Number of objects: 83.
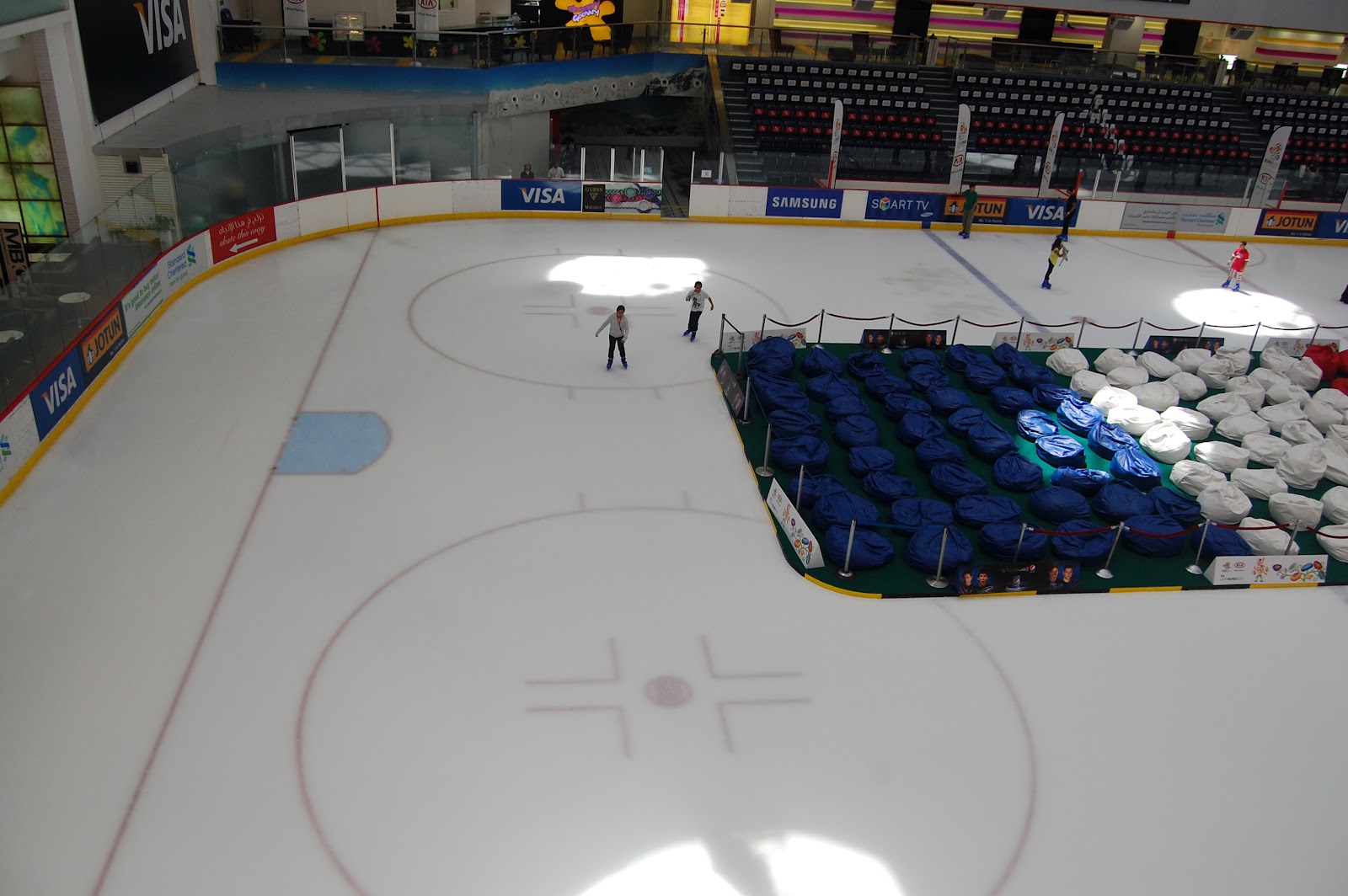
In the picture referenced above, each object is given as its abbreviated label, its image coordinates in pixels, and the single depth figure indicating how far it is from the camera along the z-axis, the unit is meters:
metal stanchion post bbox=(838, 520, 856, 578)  12.41
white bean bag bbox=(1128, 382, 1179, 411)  16.88
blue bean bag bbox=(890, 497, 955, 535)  13.30
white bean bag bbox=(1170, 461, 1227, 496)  14.59
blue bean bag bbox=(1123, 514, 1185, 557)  13.41
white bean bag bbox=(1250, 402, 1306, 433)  16.53
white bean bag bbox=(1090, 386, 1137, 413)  16.64
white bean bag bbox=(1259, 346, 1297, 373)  18.45
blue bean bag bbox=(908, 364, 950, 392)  17.06
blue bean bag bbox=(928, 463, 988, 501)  14.00
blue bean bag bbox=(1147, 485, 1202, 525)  13.91
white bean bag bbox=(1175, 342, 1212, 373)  18.39
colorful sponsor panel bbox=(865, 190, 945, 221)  27.30
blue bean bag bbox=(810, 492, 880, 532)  13.02
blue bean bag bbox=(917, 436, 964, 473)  14.73
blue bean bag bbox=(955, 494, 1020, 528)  13.47
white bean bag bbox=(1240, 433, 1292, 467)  15.61
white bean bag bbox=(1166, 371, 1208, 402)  17.50
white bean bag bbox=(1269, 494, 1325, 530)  14.07
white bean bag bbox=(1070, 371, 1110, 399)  17.30
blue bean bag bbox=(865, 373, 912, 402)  16.73
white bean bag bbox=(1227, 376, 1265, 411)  17.22
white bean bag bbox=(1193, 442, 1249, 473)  15.39
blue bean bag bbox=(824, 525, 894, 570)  12.48
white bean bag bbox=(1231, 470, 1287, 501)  14.62
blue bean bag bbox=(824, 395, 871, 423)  15.76
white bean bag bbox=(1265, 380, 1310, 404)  17.39
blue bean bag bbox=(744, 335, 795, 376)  16.89
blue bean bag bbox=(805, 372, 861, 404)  16.34
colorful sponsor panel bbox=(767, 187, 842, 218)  26.92
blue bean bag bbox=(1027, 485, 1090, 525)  13.76
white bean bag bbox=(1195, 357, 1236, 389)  18.05
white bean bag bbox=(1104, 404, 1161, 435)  16.22
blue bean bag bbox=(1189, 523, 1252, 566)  13.27
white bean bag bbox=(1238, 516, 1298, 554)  13.48
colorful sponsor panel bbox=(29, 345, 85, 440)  13.59
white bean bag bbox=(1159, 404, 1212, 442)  16.19
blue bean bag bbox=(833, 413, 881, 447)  15.10
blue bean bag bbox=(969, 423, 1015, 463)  15.09
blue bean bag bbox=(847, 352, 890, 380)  17.44
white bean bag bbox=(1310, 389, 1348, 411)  17.29
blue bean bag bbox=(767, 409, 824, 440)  14.99
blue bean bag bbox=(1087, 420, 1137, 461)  15.62
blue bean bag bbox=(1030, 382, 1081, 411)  16.94
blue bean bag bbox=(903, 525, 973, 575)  12.52
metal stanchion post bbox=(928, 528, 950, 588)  12.44
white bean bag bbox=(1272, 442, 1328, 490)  15.04
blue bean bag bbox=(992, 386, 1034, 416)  16.69
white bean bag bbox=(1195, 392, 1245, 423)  16.70
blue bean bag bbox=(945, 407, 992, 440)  15.73
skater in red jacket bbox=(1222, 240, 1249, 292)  23.34
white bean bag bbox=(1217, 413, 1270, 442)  16.20
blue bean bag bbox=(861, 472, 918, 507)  13.84
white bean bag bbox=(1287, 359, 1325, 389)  18.34
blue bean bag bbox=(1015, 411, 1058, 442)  15.80
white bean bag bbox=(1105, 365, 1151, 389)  17.38
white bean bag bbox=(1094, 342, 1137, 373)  17.94
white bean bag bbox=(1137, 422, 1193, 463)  15.47
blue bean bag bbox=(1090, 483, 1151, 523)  13.86
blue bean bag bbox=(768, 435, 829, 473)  14.41
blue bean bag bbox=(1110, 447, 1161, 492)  14.84
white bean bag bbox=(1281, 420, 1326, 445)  16.00
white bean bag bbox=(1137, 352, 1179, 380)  18.05
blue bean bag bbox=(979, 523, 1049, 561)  12.82
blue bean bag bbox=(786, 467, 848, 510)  13.52
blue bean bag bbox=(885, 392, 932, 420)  15.99
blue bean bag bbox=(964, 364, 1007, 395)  17.39
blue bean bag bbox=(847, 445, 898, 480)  14.36
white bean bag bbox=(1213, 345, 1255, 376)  18.16
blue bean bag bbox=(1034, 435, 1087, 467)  15.18
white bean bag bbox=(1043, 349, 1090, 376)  18.05
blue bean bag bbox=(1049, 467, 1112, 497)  14.50
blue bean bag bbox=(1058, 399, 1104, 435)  16.28
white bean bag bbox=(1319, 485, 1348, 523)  14.27
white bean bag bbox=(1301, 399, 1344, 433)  16.88
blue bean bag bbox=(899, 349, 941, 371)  17.78
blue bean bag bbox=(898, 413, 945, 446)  15.26
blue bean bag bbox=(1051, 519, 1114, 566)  12.95
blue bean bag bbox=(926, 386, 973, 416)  16.33
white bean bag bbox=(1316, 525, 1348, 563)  13.70
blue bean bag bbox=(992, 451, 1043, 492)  14.41
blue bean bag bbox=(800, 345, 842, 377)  17.20
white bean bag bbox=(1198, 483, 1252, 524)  13.94
